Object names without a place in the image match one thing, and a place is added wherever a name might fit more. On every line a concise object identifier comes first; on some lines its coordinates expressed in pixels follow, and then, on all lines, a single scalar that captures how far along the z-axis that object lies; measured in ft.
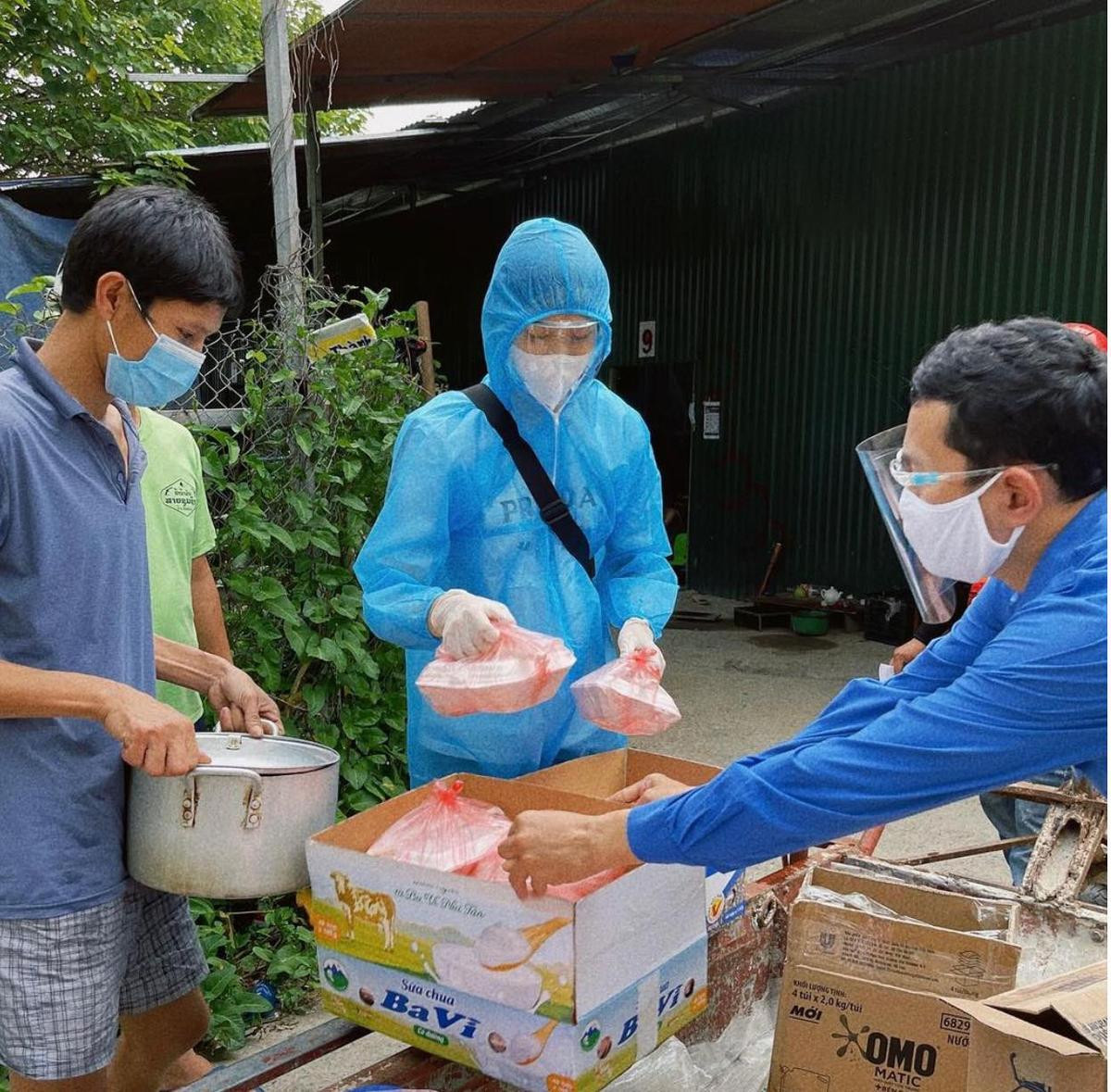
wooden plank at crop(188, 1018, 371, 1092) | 5.32
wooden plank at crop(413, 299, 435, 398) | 14.76
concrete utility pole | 12.48
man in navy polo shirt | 5.24
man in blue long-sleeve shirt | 4.62
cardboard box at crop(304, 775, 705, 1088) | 4.97
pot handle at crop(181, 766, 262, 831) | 5.32
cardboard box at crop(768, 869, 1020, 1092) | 5.94
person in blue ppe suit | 6.96
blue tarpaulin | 18.66
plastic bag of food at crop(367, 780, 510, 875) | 5.77
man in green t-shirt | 8.97
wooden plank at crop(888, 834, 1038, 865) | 9.01
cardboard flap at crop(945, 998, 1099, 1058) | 4.47
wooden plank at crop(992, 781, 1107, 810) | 8.64
